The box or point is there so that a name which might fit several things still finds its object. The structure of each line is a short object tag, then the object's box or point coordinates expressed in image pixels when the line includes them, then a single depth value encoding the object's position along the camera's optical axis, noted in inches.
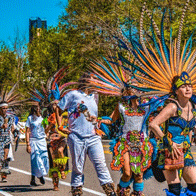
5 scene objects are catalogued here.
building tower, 4259.4
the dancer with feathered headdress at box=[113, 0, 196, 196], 226.4
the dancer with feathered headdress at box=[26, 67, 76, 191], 385.7
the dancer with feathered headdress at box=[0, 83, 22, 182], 440.8
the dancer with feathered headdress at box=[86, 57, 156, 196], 282.0
